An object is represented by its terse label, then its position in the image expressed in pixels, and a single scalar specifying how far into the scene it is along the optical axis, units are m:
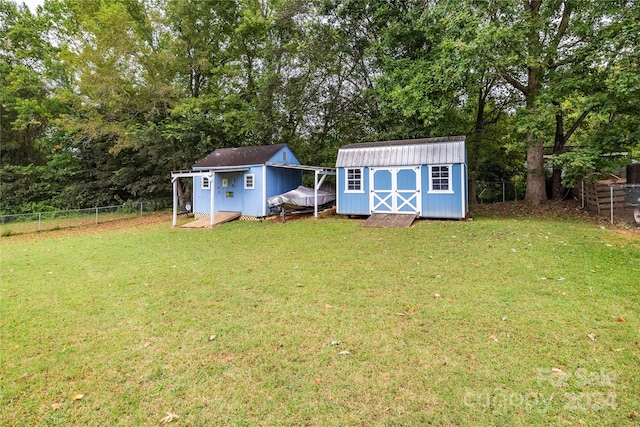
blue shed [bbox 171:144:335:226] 14.30
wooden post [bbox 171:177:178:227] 13.57
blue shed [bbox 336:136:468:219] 11.66
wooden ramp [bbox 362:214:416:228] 11.08
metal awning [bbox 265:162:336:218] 13.80
